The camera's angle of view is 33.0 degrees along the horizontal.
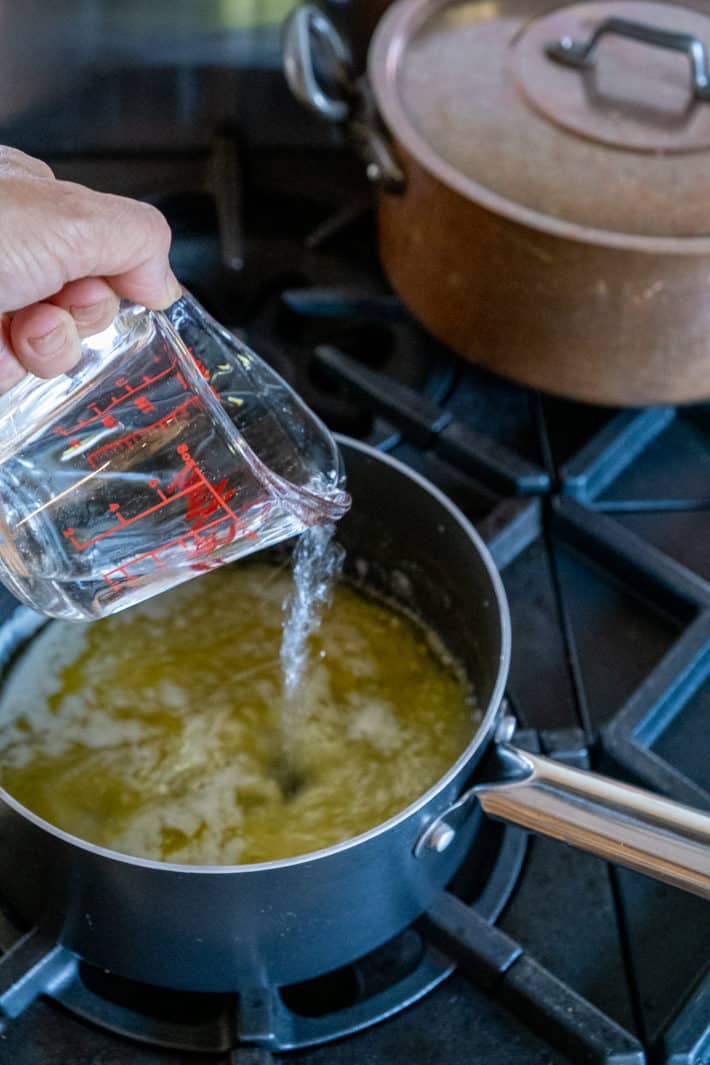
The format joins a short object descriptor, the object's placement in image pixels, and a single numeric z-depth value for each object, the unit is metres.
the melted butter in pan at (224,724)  0.66
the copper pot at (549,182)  0.72
